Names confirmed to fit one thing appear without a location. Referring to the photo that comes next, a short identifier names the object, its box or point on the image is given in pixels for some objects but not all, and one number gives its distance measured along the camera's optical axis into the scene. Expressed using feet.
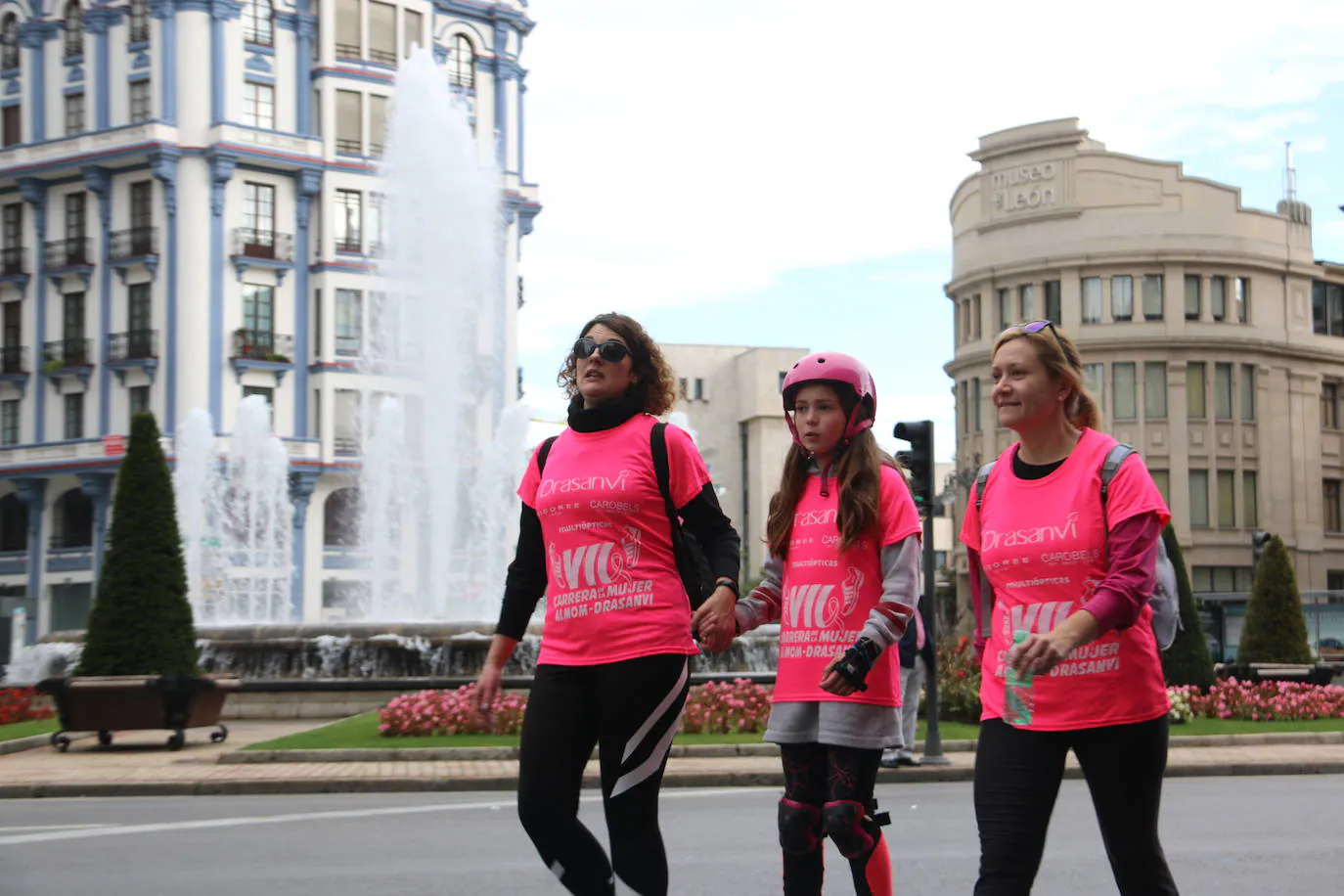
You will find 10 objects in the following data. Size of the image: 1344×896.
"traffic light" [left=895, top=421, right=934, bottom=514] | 49.75
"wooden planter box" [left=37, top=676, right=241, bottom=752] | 58.85
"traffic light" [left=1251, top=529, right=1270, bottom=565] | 98.22
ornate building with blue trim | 178.50
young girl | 17.92
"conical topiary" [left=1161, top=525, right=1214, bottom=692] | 69.21
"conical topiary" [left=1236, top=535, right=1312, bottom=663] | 88.84
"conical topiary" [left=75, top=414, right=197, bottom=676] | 62.54
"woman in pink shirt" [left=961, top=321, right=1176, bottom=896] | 15.69
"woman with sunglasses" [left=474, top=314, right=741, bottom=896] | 17.49
